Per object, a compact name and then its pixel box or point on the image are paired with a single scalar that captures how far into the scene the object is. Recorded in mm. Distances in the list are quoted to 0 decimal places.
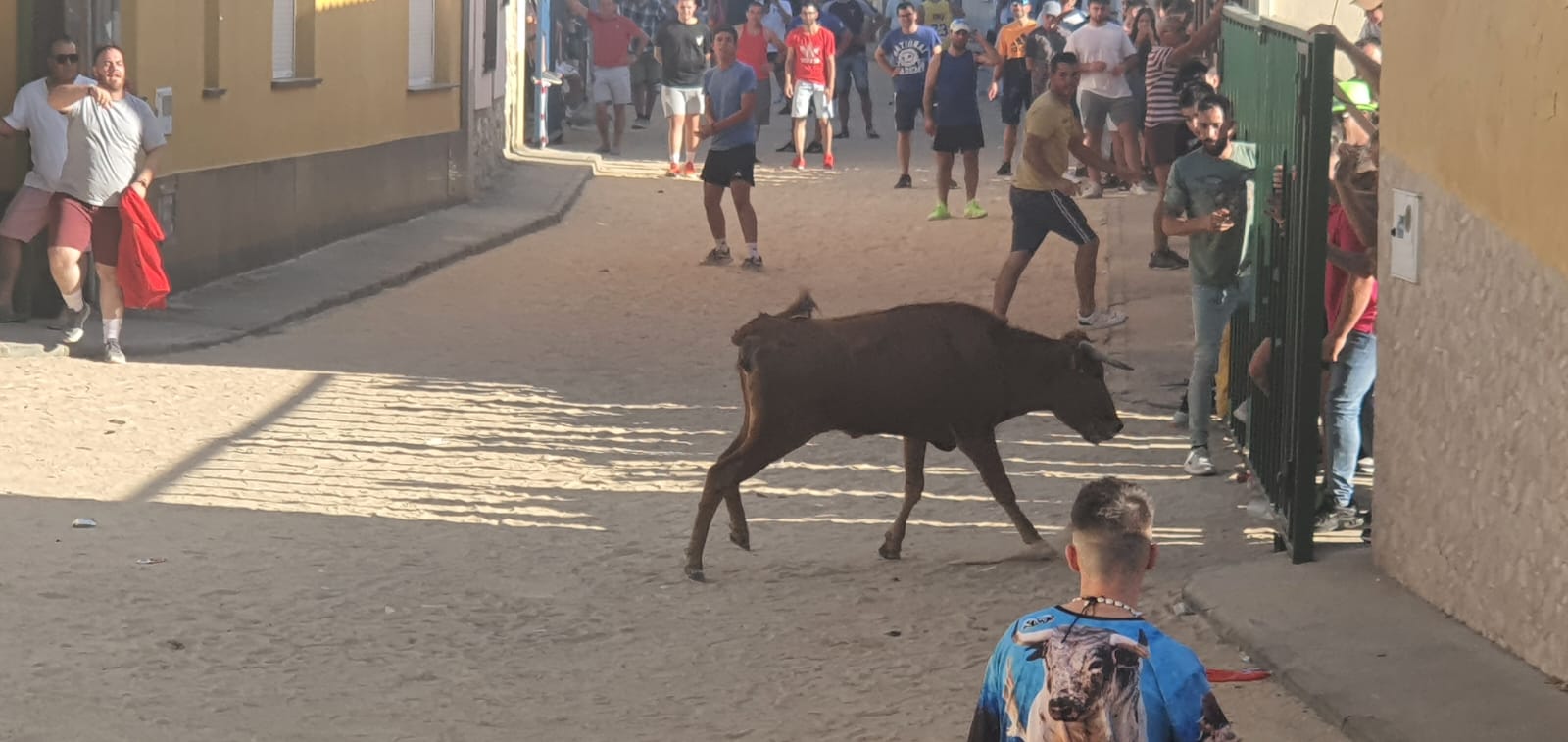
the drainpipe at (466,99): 21500
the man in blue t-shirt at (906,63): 22922
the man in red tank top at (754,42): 25641
